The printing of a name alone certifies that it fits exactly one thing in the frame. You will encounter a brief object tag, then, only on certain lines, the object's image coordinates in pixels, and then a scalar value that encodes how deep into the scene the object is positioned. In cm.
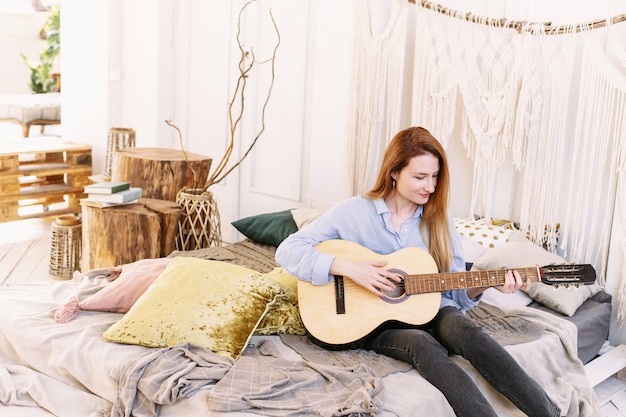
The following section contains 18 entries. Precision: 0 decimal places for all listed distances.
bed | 217
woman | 229
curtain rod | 321
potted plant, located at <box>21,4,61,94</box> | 785
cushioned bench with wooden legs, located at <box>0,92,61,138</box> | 674
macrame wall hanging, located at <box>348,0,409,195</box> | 382
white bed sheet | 222
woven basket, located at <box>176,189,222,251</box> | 390
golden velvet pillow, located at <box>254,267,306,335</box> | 263
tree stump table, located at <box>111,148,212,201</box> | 406
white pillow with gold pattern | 347
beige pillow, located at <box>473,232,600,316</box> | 308
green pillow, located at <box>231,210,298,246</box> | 365
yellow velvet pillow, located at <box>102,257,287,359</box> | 243
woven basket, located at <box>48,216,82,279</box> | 426
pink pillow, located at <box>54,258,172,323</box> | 268
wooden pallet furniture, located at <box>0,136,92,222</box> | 503
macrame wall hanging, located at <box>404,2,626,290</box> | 327
